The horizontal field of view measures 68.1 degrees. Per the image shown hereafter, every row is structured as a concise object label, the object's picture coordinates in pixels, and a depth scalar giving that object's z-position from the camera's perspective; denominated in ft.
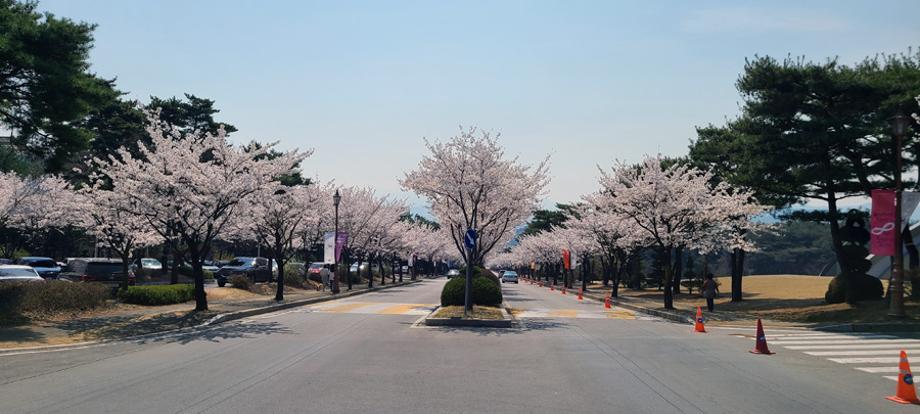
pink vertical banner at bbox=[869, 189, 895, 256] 63.00
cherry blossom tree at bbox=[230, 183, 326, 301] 76.63
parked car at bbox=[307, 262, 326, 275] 159.63
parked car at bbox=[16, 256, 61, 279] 117.44
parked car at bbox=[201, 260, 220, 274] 177.97
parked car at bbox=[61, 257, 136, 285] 96.32
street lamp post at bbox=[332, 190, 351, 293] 113.80
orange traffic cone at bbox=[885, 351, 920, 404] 28.84
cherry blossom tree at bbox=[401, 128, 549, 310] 80.89
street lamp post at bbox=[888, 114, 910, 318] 58.75
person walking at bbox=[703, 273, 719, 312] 86.89
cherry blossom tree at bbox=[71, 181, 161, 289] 76.84
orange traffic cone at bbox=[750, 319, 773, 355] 45.01
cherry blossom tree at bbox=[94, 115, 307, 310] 64.95
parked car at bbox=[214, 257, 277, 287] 134.76
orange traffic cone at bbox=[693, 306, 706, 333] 61.74
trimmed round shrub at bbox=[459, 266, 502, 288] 88.04
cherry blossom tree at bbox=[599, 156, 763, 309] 91.66
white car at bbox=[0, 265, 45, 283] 85.71
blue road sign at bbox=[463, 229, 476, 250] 66.13
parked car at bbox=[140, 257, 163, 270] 178.81
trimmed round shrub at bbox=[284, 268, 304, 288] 136.05
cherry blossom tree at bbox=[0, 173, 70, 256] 100.32
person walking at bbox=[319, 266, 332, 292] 139.74
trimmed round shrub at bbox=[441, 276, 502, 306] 79.69
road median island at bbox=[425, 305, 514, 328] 62.95
